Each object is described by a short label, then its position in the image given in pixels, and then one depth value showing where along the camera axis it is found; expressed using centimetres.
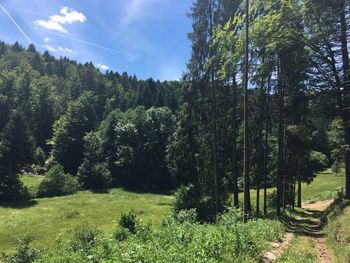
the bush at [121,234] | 1746
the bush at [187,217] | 1733
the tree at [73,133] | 8625
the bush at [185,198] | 2658
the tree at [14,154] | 5309
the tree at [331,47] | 1921
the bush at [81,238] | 1633
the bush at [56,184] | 5881
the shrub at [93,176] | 7075
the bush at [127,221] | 2237
